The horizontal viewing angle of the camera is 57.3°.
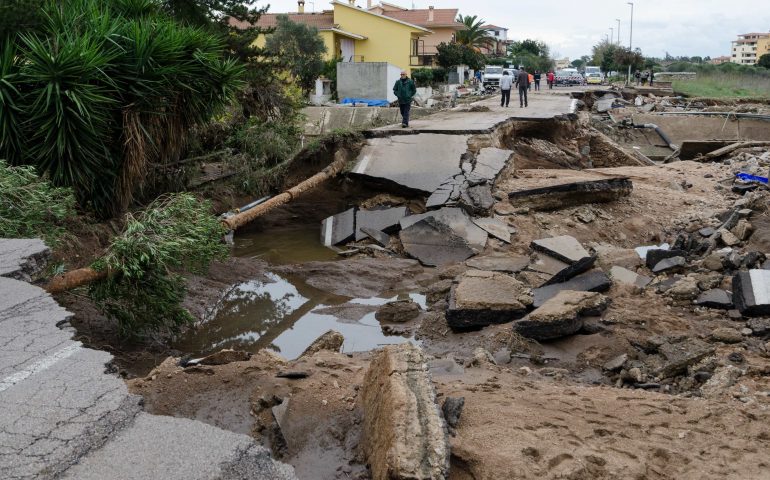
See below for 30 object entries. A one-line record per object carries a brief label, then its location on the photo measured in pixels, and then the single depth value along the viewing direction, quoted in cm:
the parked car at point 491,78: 3888
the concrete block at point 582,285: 832
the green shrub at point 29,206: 711
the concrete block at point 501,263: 981
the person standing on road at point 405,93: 1513
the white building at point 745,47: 16088
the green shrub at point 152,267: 701
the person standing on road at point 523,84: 2295
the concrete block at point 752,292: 712
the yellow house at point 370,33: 4878
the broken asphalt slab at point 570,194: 1263
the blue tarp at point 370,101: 2909
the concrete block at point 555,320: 712
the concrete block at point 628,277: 880
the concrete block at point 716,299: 756
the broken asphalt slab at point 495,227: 1114
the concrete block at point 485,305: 771
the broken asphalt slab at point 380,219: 1178
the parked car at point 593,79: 5432
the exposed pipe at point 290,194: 1046
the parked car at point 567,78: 5150
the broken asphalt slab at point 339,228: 1195
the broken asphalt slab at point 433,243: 1063
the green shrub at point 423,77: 4458
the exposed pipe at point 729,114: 2372
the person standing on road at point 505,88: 2273
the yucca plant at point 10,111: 852
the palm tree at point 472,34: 6025
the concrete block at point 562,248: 1017
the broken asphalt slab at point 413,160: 1263
